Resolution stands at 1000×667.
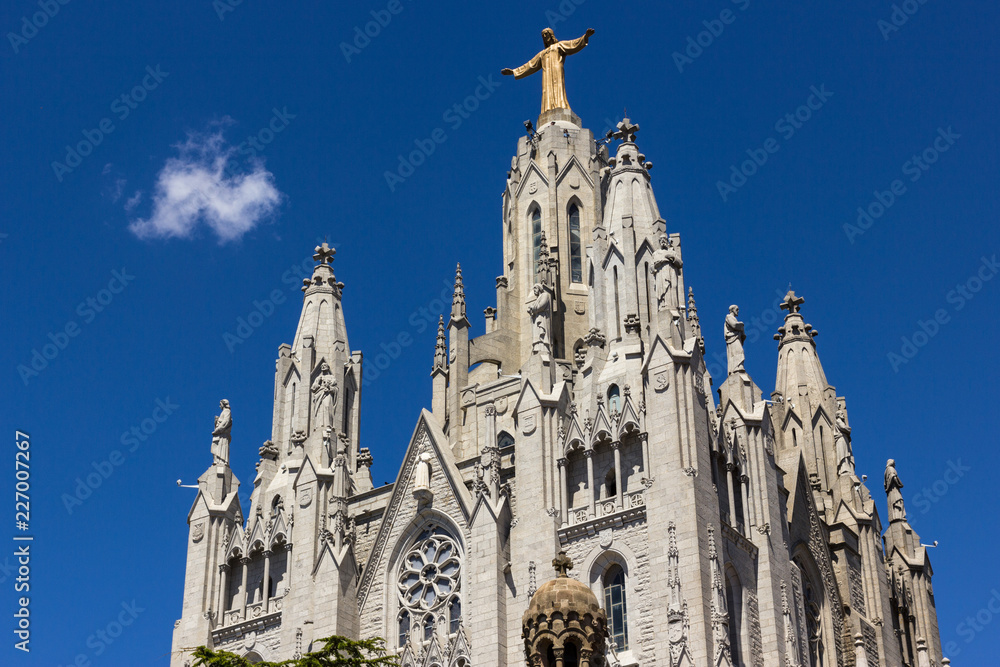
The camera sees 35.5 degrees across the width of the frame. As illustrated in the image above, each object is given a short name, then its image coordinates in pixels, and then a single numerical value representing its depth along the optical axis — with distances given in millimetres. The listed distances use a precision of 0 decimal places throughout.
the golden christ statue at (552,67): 56344
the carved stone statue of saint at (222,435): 48847
